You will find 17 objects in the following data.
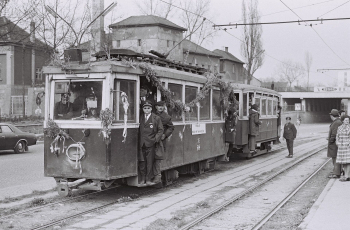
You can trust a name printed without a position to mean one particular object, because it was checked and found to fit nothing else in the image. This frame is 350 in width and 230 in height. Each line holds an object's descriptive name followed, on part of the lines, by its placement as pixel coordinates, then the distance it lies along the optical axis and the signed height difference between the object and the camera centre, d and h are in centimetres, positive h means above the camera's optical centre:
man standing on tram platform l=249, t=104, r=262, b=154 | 1764 -28
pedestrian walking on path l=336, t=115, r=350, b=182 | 1227 -71
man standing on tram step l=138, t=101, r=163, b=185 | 958 -39
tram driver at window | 920 +14
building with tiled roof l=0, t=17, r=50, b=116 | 4653 +405
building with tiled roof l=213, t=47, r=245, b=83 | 8989 +970
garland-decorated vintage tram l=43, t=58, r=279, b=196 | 890 -19
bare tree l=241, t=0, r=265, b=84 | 5003 +712
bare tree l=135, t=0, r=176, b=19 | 4588 +986
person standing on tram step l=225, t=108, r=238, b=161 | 1482 -30
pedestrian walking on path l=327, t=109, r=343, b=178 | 1283 -68
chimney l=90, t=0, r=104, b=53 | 3030 +557
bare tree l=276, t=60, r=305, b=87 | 10962 +867
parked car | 2033 -97
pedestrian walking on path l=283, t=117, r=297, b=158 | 1948 -70
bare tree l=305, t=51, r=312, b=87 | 10638 +1075
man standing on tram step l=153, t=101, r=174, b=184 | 981 -31
